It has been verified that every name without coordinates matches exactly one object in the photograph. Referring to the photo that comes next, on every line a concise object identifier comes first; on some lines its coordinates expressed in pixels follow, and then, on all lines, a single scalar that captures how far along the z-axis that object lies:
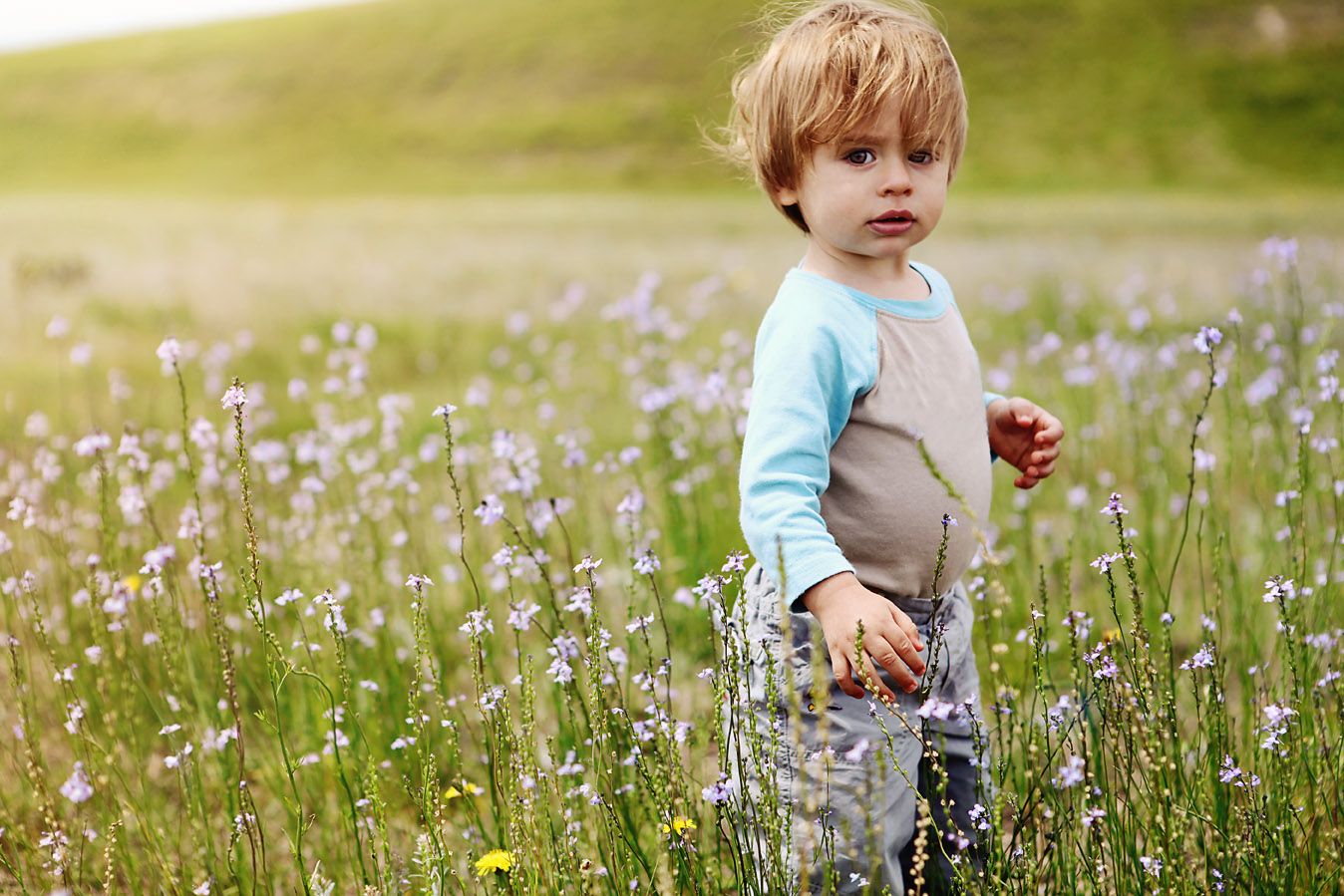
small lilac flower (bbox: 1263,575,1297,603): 1.96
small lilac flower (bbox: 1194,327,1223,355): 2.04
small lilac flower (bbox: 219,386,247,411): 1.94
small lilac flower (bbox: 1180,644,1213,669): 1.98
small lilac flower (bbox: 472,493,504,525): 2.08
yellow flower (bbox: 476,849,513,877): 2.01
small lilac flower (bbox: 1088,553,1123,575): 1.93
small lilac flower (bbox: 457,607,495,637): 1.94
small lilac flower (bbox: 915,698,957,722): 1.87
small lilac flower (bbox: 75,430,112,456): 2.21
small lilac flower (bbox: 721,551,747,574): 1.95
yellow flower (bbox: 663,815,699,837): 1.92
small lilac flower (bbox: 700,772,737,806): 1.95
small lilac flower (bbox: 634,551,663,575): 2.04
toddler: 2.01
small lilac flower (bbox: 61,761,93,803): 2.07
